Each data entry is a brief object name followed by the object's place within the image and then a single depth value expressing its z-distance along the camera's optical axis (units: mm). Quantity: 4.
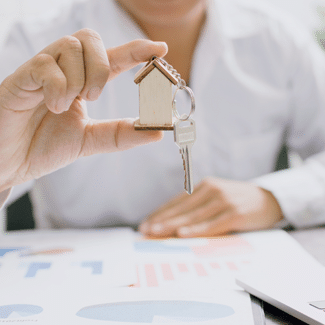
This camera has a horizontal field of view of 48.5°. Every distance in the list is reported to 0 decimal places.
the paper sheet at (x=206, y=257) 481
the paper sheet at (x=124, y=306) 362
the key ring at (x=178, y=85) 434
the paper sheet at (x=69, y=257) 483
